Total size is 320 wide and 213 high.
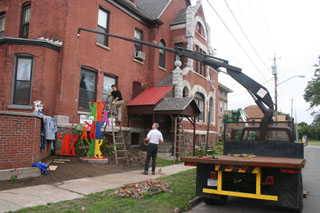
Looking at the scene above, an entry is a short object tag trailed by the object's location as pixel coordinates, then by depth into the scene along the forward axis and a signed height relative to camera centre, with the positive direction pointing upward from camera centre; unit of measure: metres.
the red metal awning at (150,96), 15.38 +1.98
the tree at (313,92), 48.95 +8.55
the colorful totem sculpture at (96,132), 10.82 -0.24
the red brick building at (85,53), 12.02 +4.05
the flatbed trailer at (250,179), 4.90 -0.92
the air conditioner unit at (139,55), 17.25 +4.84
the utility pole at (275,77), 29.78 +6.47
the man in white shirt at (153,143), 9.65 -0.52
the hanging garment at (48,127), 9.51 -0.10
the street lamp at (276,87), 29.71 +5.30
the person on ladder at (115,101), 11.83 +1.21
